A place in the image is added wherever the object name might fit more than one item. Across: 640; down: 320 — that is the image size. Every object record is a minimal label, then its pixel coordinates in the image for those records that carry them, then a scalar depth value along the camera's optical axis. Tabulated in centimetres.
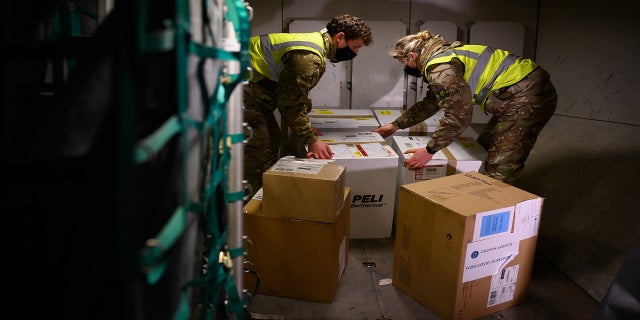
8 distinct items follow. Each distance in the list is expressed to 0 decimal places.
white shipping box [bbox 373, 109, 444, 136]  321
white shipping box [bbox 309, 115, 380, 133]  313
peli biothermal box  268
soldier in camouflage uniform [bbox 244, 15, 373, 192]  253
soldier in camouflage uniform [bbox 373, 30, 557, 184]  254
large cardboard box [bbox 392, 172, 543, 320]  188
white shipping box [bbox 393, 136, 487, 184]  280
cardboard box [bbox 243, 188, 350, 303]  207
